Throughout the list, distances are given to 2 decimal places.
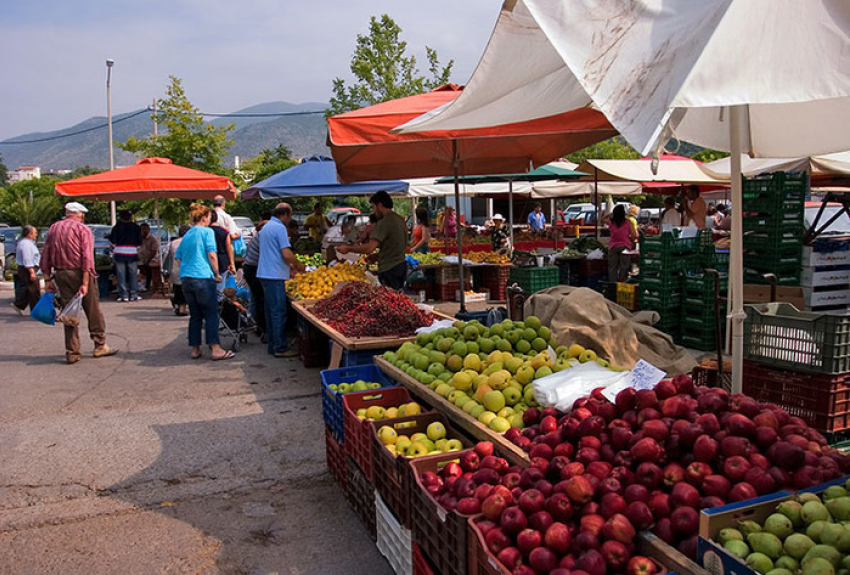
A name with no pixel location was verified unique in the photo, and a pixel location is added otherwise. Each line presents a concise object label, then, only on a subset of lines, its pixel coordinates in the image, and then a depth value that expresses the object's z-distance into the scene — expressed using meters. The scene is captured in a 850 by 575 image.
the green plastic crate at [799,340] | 4.12
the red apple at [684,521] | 2.49
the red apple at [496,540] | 2.65
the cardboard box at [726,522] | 2.14
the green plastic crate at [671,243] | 8.57
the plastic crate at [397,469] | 3.45
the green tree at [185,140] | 19.91
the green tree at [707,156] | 39.78
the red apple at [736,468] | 2.61
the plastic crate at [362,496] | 4.17
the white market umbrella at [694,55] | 2.48
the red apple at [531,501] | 2.74
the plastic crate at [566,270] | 13.83
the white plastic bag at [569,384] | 3.74
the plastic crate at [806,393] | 4.18
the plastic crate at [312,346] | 8.70
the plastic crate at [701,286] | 8.23
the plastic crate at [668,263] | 8.61
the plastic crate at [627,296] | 9.70
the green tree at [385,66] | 30.53
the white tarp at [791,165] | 10.50
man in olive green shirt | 8.87
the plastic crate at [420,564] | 3.15
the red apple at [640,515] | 2.56
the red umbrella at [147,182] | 13.87
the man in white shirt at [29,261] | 12.89
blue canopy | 14.01
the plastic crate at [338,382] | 4.82
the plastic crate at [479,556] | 2.50
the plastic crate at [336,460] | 4.80
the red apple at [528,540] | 2.59
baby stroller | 9.89
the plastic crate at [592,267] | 14.14
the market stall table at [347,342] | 6.27
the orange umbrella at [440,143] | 5.96
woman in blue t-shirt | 8.81
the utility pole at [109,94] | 37.78
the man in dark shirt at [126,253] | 15.50
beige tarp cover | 6.45
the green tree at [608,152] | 43.62
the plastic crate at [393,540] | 3.49
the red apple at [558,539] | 2.56
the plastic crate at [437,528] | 2.81
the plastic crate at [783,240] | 7.91
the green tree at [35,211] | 34.19
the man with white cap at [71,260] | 9.00
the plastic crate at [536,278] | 10.46
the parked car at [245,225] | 30.57
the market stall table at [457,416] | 3.41
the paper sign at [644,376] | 3.57
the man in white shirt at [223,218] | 12.15
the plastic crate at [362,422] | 4.16
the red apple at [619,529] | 2.50
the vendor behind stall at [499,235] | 19.59
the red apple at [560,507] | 2.69
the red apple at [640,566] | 2.37
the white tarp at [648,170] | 14.20
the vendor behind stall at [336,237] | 12.88
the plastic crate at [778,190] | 7.82
